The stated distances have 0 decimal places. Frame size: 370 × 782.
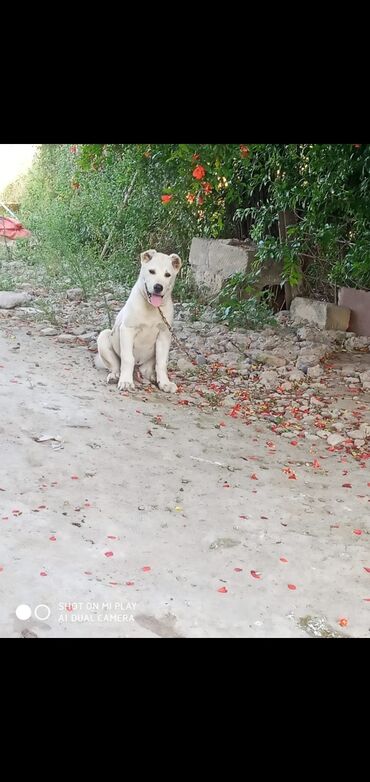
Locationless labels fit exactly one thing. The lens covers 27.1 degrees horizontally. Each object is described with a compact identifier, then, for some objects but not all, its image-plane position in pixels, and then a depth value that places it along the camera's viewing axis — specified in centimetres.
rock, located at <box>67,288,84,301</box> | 553
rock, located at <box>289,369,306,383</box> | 409
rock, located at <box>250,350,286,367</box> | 431
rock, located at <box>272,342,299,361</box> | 444
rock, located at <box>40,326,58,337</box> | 449
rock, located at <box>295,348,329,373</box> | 425
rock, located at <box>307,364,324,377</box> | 412
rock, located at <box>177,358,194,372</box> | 417
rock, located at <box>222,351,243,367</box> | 432
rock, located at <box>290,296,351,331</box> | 504
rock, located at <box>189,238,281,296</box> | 542
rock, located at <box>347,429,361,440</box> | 328
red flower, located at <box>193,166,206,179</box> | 359
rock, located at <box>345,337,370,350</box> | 480
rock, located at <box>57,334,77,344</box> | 442
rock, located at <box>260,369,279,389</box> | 402
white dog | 354
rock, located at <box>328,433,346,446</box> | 321
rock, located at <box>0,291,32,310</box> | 510
